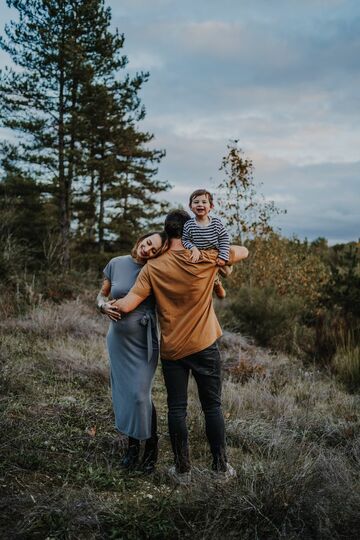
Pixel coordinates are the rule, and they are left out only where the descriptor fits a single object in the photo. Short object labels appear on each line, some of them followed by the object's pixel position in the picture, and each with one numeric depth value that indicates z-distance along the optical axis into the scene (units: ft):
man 11.23
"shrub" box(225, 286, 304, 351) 35.22
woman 12.00
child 11.64
